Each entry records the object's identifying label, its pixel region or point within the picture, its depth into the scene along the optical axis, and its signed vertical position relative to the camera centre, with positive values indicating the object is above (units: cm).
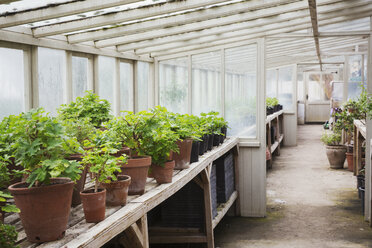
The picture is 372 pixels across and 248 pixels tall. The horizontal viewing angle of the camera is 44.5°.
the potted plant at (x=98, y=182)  226 -41
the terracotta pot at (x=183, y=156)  365 -43
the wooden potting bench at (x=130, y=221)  204 -59
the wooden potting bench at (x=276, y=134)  969 -77
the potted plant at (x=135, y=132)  300 -19
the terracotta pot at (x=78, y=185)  253 -45
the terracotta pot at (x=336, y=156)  966 -116
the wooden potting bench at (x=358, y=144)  770 -76
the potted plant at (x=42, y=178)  192 -32
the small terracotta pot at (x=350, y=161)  940 -124
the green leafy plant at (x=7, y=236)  165 -48
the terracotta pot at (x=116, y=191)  253 -49
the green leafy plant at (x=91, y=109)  397 -4
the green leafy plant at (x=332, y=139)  980 -81
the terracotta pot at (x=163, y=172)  317 -48
